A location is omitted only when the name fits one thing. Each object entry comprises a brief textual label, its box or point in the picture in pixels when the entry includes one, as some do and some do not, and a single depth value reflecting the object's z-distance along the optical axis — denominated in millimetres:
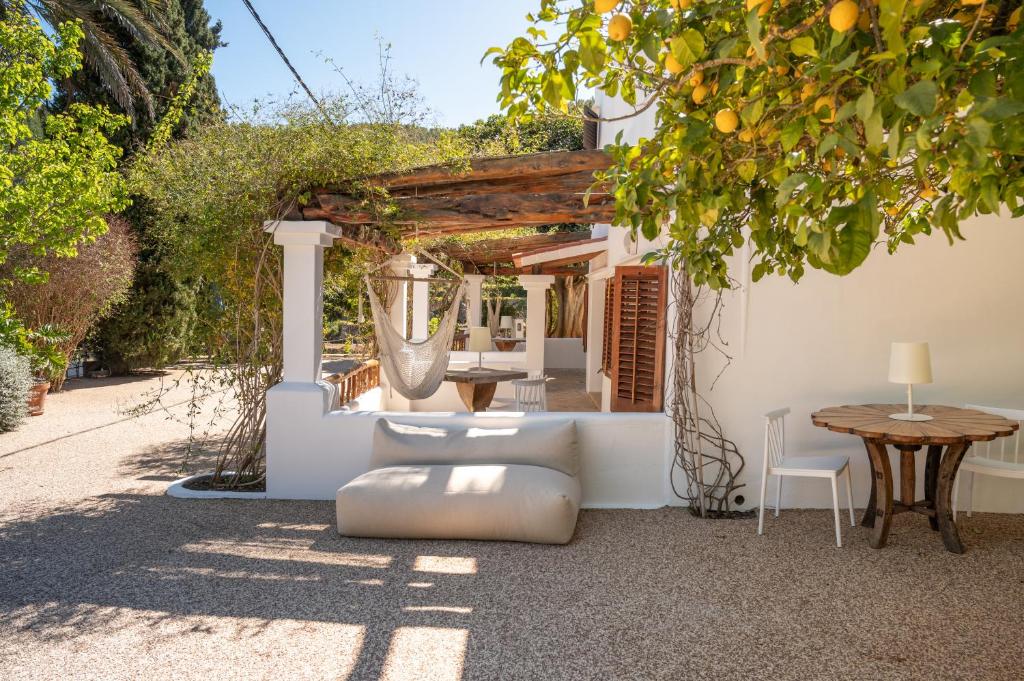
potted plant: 6410
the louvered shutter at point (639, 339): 5516
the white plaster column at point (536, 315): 11297
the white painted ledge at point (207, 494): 5426
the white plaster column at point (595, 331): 11094
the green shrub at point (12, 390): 7941
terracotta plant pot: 9008
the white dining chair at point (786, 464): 4465
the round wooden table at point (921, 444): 4113
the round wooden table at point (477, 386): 7949
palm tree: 10026
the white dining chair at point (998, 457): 4578
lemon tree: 1138
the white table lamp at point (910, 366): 4438
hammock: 6617
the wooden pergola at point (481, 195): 5395
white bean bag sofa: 4359
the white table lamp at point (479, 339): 8453
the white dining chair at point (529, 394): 7621
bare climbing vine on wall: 5188
